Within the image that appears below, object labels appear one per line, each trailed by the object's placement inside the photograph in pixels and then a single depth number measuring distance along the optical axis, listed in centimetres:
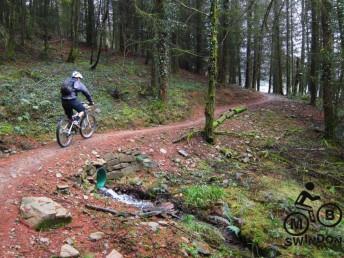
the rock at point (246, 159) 1231
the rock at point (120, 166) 1005
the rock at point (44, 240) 612
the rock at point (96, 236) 650
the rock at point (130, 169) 1012
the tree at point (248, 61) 3116
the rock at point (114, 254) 611
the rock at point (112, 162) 996
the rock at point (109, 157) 1009
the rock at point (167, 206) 840
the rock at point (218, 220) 839
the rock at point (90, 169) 929
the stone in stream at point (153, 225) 724
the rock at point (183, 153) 1168
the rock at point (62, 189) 794
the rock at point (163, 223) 750
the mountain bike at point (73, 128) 1030
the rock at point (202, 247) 692
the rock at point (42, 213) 654
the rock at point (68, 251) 589
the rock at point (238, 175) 1084
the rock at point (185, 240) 708
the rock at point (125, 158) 1035
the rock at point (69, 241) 625
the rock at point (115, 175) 976
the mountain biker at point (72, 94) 1052
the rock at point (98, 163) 963
